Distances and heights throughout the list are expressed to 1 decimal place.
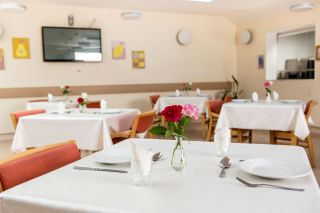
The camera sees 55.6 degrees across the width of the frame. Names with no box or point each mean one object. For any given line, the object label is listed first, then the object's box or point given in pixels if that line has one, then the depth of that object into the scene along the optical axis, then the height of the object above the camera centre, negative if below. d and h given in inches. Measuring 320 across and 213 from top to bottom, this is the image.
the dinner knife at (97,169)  51.7 -15.2
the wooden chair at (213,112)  191.9 -21.1
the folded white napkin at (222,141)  60.8 -12.4
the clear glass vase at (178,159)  51.3 -13.3
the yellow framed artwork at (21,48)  247.3 +28.7
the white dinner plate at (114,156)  54.9 -14.5
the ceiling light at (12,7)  202.1 +51.3
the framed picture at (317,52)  235.8 +19.5
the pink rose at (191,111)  51.4 -5.3
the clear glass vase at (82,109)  147.7 -13.2
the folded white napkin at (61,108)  143.2 -12.1
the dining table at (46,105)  211.2 -15.8
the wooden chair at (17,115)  139.9 -14.9
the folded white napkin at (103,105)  153.0 -11.8
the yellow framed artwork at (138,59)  283.7 +20.5
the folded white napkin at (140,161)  44.9 -12.0
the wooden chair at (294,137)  149.0 -29.7
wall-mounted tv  253.1 +32.3
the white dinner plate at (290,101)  164.7 -12.8
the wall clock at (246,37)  303.1 +42.5
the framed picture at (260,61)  294.3 +16.7
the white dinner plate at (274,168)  45.9 -14.6
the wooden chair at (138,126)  123.8 -19.6
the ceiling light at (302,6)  207.3 +48.9
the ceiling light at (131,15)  232.2 +50.7
